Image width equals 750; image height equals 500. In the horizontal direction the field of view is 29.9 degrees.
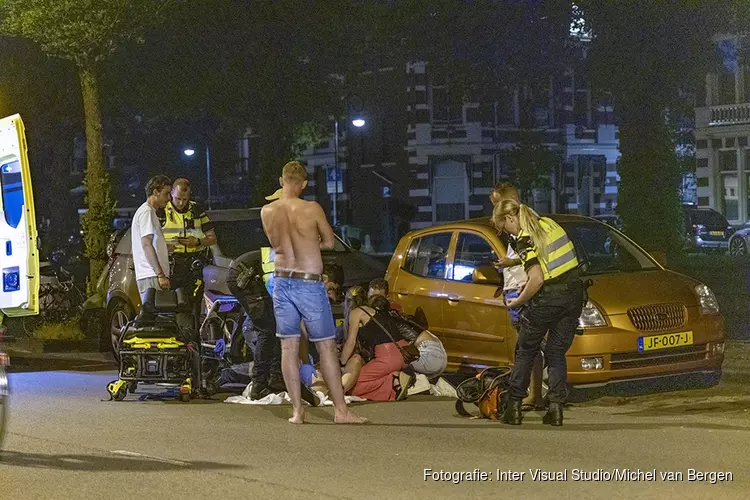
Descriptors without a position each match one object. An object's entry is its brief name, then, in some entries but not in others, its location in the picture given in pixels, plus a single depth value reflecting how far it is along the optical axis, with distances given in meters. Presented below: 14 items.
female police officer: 10.31
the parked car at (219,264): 15.99
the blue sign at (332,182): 68.12
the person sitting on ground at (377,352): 12.27
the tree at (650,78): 30.41
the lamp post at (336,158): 64.38
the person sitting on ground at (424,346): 12.44
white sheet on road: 12.17
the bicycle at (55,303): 22.50
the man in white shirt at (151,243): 12.66
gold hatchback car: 11.73
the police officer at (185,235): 13.12
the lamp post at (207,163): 71.29
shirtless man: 10.73
